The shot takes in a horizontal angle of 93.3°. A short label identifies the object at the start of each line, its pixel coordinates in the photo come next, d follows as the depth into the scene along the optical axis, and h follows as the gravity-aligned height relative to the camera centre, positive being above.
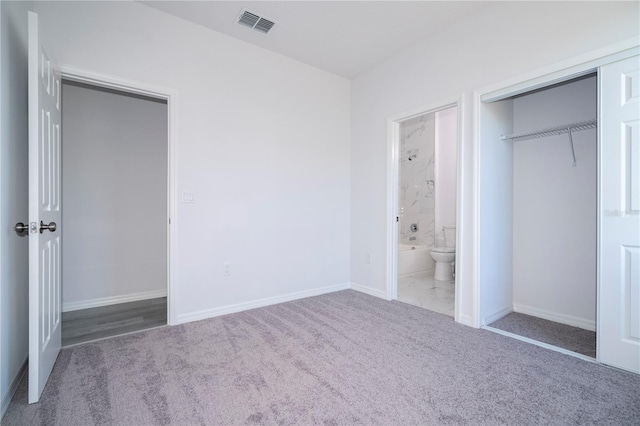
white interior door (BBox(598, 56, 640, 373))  1.85 -0.03
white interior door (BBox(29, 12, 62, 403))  1.57 -0.01
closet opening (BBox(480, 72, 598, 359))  2.61 -0.02
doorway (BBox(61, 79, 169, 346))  3.20 +0.05
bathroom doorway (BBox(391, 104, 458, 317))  4.40 +0.18
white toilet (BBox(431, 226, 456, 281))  4.27 -0.72
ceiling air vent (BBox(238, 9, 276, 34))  2.65 +1.73
